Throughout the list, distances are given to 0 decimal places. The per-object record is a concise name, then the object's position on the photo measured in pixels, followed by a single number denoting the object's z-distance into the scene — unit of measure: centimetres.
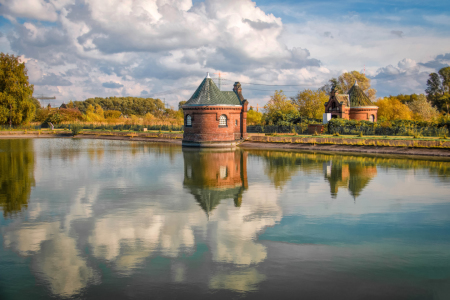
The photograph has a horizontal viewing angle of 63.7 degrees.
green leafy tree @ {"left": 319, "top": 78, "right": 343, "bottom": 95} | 7457
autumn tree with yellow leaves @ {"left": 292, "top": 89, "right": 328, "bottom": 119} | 6431
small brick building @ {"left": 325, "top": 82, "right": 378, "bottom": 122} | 5109
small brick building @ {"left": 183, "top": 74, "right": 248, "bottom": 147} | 3694
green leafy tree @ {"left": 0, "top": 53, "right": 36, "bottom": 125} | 6038
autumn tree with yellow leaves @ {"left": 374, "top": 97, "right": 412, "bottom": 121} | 5800
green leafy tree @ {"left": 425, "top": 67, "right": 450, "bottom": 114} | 8269
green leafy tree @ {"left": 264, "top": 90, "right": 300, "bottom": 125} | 5362
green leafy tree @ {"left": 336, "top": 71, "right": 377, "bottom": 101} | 7331
